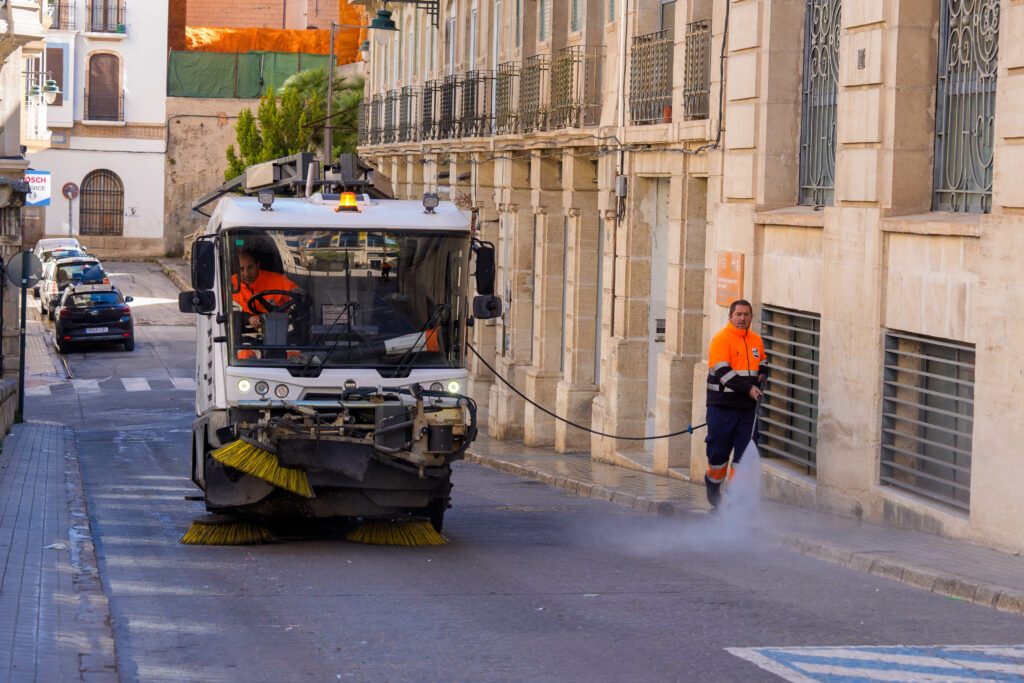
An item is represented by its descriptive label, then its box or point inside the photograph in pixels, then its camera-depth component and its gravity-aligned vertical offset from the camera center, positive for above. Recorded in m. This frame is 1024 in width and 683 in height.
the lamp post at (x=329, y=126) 45.88 +3.26
